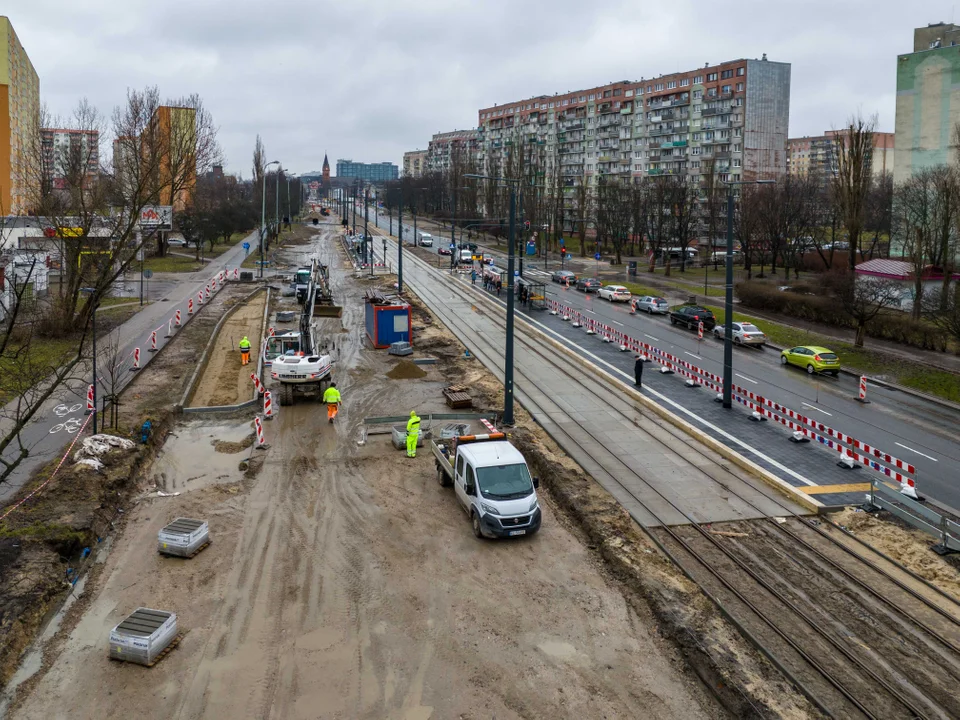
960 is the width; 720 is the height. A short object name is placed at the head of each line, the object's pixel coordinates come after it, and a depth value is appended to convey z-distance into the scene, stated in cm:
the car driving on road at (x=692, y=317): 3962
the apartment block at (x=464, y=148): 15550
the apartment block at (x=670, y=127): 9594
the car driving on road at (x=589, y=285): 5556
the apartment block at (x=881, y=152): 15960
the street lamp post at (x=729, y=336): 2347
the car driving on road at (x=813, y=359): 3019
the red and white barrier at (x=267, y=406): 2339
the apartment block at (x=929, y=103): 5734
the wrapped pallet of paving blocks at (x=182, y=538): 1385
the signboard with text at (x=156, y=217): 4776
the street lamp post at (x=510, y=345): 2144
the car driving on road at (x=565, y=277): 5972
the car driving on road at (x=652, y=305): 4484
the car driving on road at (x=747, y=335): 3572
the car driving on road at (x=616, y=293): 5056
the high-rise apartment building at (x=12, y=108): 7550
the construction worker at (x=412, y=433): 1988
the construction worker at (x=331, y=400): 2300
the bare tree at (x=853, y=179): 4588
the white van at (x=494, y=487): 1462
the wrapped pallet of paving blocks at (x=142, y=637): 1045
